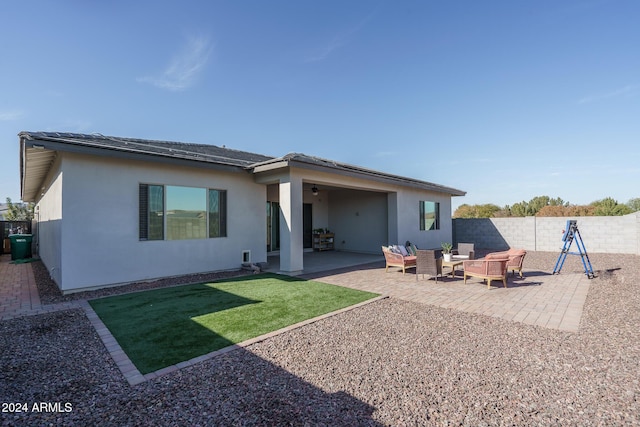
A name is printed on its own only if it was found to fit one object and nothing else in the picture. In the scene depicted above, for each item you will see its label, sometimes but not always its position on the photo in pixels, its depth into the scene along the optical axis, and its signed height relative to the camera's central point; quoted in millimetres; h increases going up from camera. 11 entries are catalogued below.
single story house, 6824 +537
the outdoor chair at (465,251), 9918 -1234
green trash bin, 12758 -1036
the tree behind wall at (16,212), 31719 +1301
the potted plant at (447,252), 8839 -1110
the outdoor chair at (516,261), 8459 -1335
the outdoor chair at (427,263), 7899 -1301
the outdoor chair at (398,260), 9156 -1379
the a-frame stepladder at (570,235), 8766 -595
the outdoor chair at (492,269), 7195 -1360
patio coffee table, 8421 -1379
